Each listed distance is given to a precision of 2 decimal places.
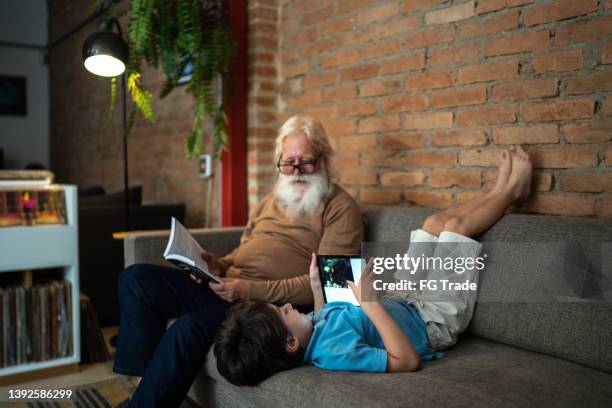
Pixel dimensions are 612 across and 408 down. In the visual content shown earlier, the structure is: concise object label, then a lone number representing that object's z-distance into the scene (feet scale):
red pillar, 10.58
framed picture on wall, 22.85
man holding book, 6.17
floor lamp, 8.33
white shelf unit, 8.03
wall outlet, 11.30
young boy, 4.90
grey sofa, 4.32
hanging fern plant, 9.32
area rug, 7.16
